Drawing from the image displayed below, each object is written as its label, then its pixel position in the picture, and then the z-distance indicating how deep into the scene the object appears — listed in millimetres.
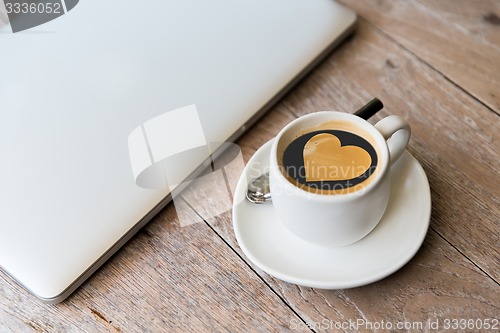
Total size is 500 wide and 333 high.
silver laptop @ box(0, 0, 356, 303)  606
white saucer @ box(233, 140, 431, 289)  556
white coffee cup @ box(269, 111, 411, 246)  526
